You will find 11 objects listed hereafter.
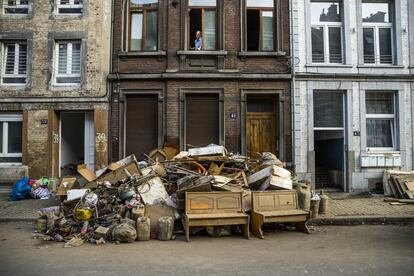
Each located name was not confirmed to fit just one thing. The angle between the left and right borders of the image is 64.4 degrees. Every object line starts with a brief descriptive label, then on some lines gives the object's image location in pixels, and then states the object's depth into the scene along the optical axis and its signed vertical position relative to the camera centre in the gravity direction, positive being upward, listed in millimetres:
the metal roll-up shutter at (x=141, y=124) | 11898 +981
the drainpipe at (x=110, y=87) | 11703 +2305
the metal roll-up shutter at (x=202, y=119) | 11898 +1160
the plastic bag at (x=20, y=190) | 10570 -1272
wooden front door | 11953 +657
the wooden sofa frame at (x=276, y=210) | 6961 -1328
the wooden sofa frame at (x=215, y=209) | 6746 -1259
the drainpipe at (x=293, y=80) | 11680 +2534
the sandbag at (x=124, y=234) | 6480 -1633
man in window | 11984 +3987
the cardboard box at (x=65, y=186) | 8820 -949
